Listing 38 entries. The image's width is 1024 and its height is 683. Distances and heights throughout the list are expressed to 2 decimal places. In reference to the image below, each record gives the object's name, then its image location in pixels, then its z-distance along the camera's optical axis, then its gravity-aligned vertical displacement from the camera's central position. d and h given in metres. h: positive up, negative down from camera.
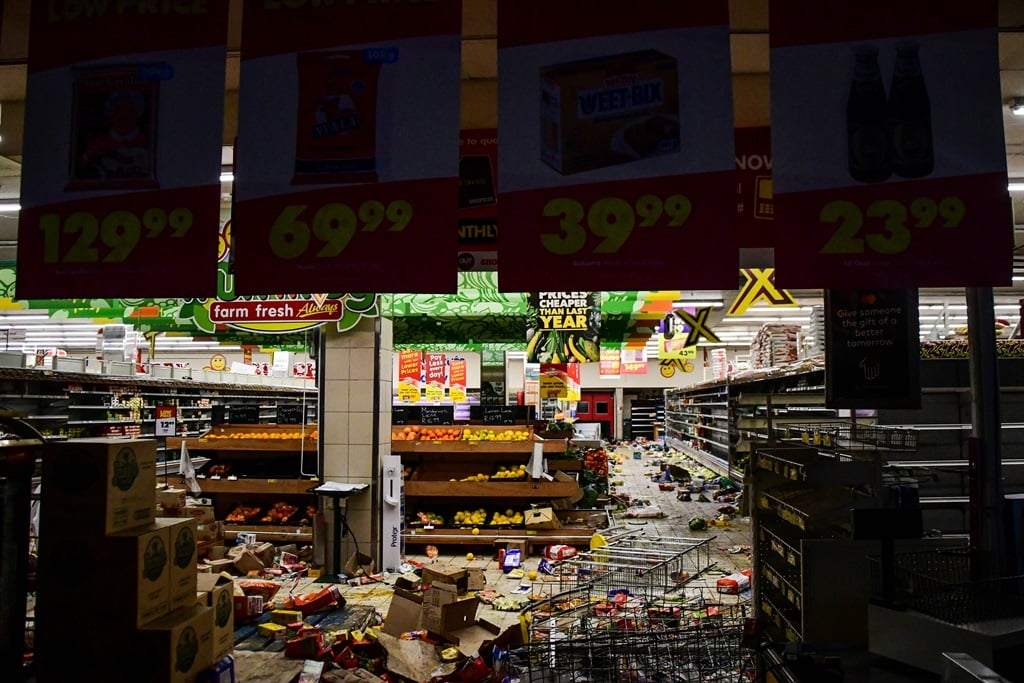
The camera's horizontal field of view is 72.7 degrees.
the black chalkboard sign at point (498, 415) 11.62 -0.49
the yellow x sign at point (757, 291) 9.22 +1.26
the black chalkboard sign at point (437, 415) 11.16 -0.47
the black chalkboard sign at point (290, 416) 11.41 -0.51
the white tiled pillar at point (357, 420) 8.59 -0.42
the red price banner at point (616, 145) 2.42 +0.87
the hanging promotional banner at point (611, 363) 23.45 +0.76
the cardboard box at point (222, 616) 3.62 -1.23
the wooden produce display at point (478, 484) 9.34 -1.35
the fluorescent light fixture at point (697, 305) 15.30 +1.84
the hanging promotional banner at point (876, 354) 4.10 +0.19
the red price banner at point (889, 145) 2.40 +0.85
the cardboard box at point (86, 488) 3.16 -0.47
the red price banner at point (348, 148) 2.52 +0.89
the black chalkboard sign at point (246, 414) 11.00 -0.45
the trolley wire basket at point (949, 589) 2.35 -0.74
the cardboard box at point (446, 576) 6.54 -1.82
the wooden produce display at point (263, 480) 9.51 -1.31
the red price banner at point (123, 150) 2.65 +0.93
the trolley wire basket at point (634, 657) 3.20 -1.30
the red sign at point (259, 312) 7.64 +0.81
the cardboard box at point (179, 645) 3.11 -1.20
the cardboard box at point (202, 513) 8.45 -1.59
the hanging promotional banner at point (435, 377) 18.00 +0.22
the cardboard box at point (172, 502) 7.38 -1.26
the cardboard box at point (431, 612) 5.59 -1.88
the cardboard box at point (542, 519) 9.16 -1.76
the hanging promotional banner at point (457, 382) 18.06 +0.09
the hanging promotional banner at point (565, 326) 10.46 +0.92
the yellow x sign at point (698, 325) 14.62 +1.27
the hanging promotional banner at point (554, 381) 14.40 +0.09
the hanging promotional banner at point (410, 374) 16.81 +0.28
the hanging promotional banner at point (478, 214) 3.39 +0.85
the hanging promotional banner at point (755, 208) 3.40 +0.87
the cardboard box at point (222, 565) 7.25 -1.96
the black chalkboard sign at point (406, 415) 11.41 -0.49
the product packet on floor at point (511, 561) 8.27 -2.09
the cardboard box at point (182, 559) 3.41 -0.87
